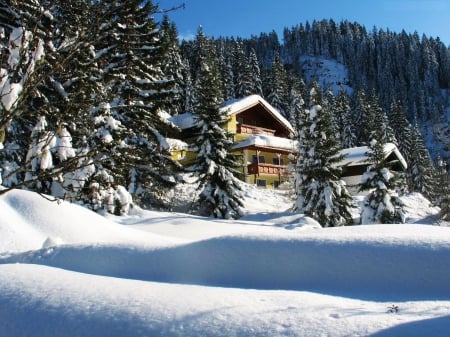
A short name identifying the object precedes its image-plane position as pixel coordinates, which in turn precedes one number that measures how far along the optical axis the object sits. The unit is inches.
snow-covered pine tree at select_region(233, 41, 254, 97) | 2399.1
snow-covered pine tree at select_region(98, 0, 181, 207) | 759.7
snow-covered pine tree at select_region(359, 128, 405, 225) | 860.0
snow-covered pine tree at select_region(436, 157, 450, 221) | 1185.4
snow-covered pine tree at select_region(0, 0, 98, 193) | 130.3
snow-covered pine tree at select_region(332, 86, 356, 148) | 2470.5
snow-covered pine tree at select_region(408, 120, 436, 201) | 1957.4
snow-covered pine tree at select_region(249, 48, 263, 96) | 2550.2
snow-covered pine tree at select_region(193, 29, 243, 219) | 858.8
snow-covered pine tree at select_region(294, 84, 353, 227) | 882.1
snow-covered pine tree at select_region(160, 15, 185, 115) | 1886.3
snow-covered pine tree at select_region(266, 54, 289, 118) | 2433.6
